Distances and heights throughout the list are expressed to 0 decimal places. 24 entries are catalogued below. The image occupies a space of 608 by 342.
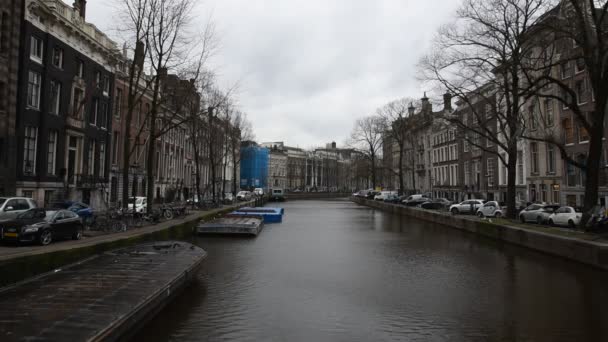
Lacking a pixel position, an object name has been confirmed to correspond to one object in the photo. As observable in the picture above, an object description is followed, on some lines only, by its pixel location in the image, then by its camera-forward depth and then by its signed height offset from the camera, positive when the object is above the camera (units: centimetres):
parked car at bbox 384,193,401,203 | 6720 -47
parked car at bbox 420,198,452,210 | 4982 -104
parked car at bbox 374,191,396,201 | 7689 -16
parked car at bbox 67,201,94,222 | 2458 -86
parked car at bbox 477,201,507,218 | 3641 -128
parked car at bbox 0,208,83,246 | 1599 -127
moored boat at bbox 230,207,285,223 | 4244 -187
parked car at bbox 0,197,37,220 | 1795 -51
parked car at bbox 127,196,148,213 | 3303 -69
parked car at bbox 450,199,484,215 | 4122 -114
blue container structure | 11800 +675
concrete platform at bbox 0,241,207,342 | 745 -227
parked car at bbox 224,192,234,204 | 5582 -56
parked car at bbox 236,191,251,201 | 7025 -19
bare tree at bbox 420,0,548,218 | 2284 +782
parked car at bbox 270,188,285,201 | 9656 -1
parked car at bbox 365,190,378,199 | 8783 +24
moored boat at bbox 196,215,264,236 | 2859 -224
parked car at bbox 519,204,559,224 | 2955 -124
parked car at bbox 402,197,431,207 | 5638 -90
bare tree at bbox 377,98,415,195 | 6581 +1091
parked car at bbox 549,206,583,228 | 2605 -136
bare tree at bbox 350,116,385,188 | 7629 +1004
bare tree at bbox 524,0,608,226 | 1914 +619
